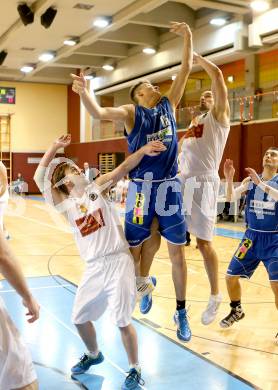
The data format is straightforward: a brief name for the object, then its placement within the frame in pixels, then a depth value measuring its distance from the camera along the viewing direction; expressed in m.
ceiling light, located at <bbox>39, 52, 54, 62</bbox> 23.90
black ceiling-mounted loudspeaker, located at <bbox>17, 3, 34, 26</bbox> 15.98
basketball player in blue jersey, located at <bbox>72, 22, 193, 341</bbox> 4.63
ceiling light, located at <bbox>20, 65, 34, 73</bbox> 27.03
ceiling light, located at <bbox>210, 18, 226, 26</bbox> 17.50
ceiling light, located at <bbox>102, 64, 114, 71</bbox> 25.50
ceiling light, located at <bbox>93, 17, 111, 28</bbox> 17.80
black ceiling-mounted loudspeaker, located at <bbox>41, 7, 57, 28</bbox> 16.28
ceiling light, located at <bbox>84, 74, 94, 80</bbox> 27.58
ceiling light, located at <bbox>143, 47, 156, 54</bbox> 21.77
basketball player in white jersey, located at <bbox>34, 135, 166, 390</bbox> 4.42
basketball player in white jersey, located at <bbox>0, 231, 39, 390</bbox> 2.47
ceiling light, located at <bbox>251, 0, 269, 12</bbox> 14.97
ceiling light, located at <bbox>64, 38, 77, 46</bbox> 20.73
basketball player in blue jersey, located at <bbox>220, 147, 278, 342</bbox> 5.81
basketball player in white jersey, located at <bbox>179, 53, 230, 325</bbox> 5.16
